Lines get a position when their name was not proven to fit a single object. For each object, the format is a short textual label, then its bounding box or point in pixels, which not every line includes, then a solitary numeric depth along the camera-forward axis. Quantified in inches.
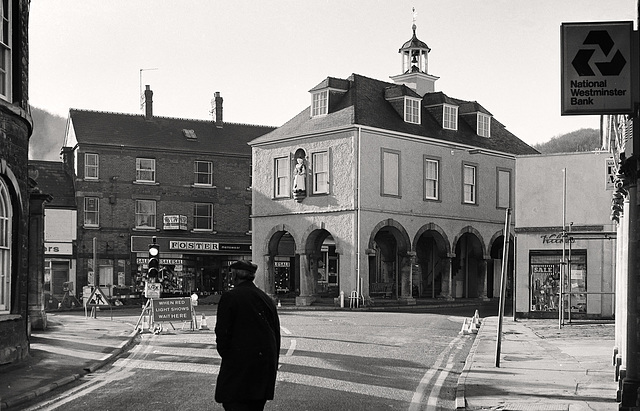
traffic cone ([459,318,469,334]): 983.6
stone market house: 1680.6
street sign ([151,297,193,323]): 971.9
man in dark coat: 336.2
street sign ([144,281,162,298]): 1037.2
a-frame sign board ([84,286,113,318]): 1147.3
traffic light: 1041.5
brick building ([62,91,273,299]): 2101.4
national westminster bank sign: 433.4
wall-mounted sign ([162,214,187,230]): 2167.8
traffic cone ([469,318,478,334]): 993.8
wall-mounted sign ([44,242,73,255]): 2027.6
